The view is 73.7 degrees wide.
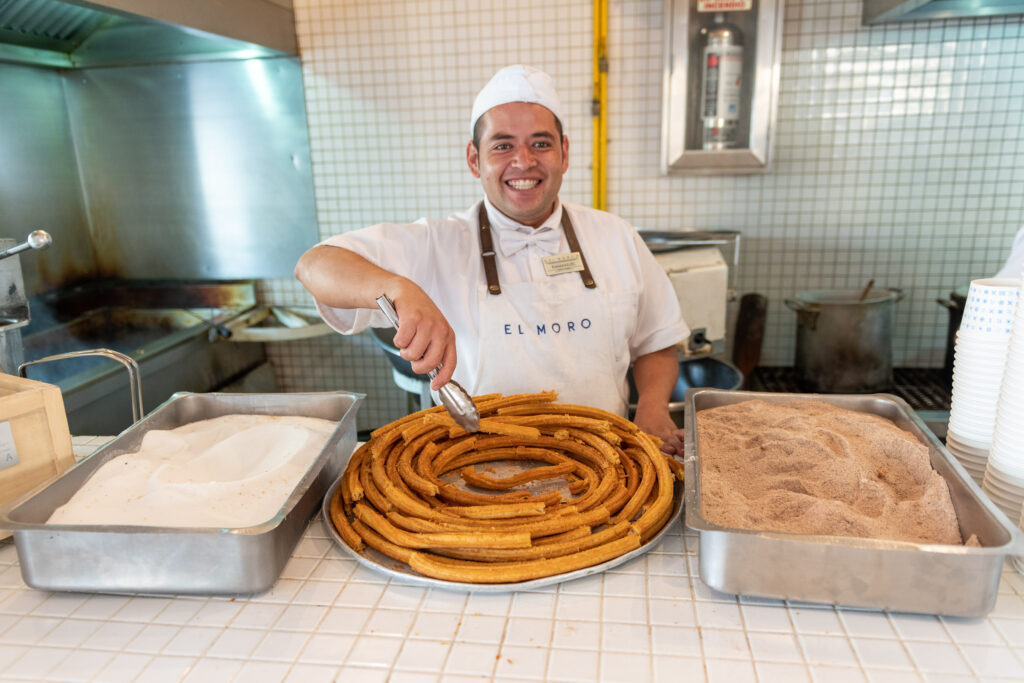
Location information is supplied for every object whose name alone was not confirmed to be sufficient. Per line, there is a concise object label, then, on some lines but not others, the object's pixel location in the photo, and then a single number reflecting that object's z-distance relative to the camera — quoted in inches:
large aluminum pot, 118.6
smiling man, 71.7
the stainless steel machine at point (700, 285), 108.3
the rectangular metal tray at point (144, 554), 37.5
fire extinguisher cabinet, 120.0
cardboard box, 45.7
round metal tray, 38.6
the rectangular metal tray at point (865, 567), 34.4
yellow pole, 130.1
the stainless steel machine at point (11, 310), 54.1
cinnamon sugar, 38.6
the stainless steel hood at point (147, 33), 105.3
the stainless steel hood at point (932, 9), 111.1
